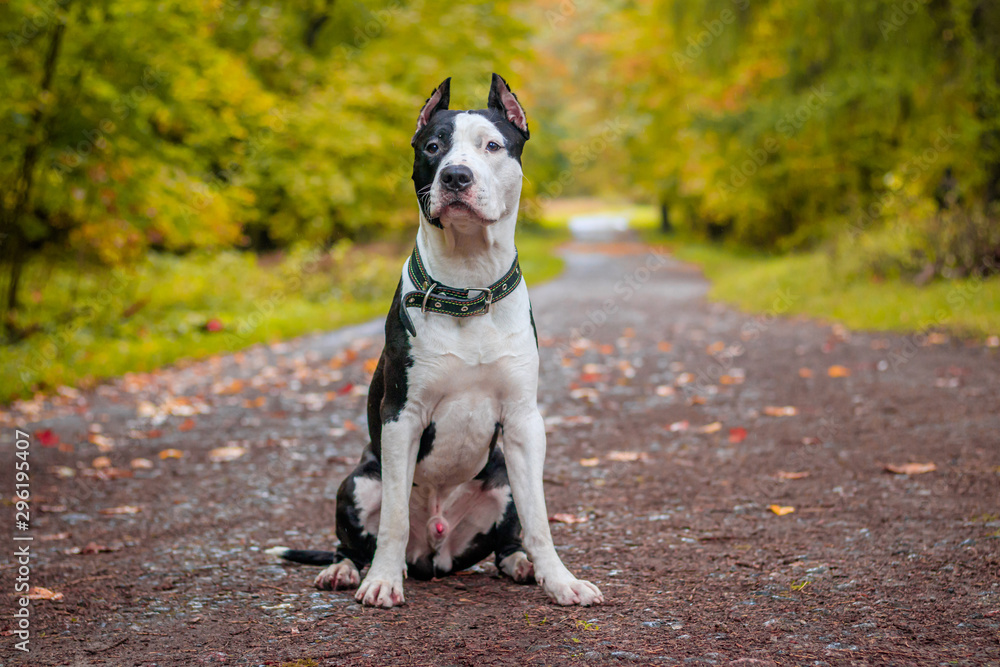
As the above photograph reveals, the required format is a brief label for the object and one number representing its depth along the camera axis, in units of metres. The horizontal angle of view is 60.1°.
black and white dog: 3.08
